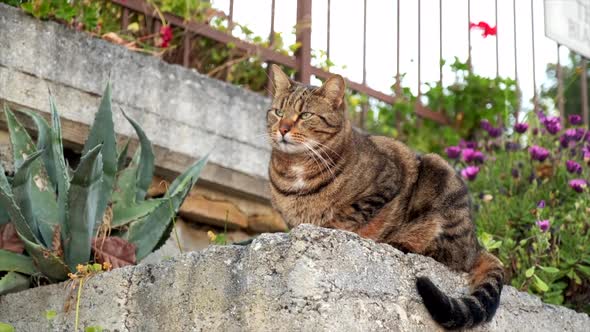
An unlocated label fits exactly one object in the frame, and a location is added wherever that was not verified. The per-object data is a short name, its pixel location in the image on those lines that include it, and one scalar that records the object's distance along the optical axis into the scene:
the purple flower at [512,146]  4.92
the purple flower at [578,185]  4.36
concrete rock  2.36
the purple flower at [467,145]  5.04
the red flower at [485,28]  5.10
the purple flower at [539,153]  4.57
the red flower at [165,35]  4.34
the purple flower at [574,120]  4.91
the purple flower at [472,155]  4.76
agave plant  3.02
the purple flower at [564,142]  4.78
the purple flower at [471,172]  4.57
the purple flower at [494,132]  5.09
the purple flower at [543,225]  3.90
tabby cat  2.88
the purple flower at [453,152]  4.77
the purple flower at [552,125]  4.86
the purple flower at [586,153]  4.63
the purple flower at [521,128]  4.86
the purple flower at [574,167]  4.46
